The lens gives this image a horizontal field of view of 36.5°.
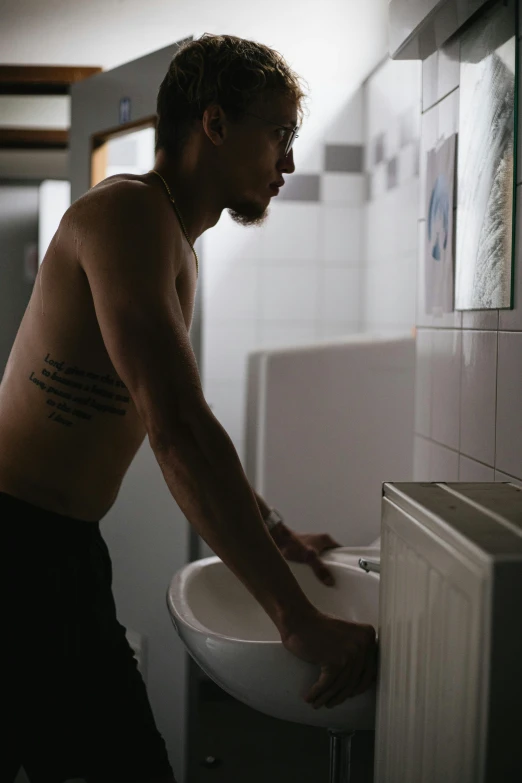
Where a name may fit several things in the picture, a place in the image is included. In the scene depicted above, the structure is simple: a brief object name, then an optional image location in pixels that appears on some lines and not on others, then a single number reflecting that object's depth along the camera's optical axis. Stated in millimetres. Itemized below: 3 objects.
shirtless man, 982
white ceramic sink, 869
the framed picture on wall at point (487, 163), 1053
